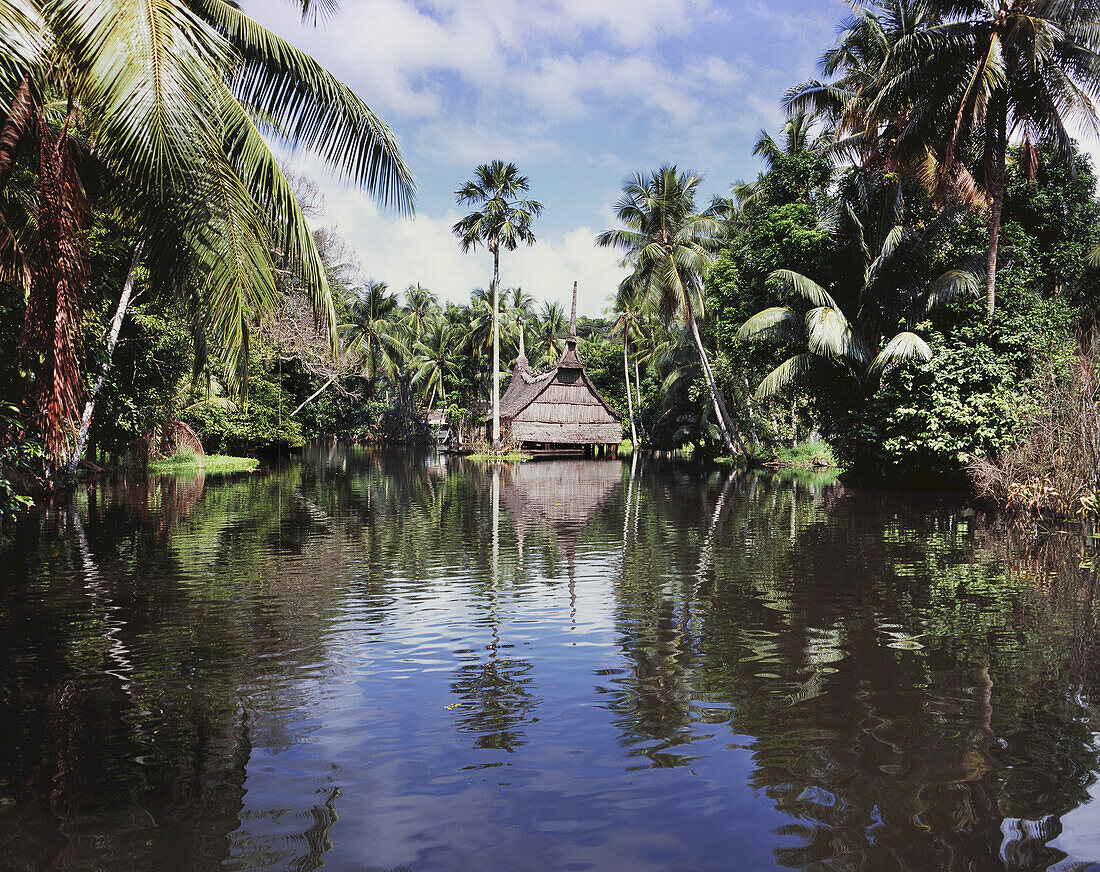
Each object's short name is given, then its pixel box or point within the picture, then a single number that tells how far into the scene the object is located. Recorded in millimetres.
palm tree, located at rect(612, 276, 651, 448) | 48084
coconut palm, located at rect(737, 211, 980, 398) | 20453
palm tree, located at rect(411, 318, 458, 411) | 59531
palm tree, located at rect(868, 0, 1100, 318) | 17156
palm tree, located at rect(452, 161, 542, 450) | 42156
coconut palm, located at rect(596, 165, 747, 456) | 35469
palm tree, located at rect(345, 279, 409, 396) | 54619
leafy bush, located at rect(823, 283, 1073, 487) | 18812
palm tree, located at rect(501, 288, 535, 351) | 58119
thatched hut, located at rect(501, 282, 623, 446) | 44875
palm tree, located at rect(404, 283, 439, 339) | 70375
